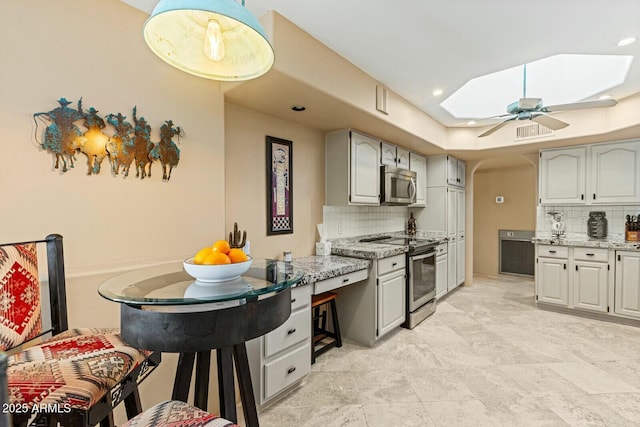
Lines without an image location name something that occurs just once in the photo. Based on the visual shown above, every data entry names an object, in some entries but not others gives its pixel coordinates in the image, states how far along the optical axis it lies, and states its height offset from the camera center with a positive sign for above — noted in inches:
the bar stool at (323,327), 104.5 -47.3
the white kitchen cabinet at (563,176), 153.4 +16.2
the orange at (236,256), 49.8 -8.1
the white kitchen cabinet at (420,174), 166.4 +19.6
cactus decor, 85.1 -8.9
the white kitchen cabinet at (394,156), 138.9 +25.7
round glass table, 39.0 -15.3
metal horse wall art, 55.6 +14.3
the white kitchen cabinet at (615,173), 140.5 +16.1
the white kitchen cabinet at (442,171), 177.6 +22.2
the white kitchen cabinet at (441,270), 162.2 -35.3
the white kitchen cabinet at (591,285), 140.2 -38.4
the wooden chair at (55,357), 32.4 -19.4
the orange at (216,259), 47.4 -8.1
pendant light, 43.5 +25.2
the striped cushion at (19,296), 42.1 -12.9
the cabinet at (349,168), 119.6 +16.2
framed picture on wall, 102.9 +7.9
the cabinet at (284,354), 75.6 -39.3
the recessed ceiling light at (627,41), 82.2 +46.3
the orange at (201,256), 48.5 -7.8
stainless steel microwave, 136.2 +10.4
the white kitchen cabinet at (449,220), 177.3 -7.9
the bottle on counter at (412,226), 181.9 -11.7
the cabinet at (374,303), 111.0 -37.4
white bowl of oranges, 46.9 -9.0
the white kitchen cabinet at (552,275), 150.5 -35.5
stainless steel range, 128.9 -32.2
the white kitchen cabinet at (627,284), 133.0 -35.6
